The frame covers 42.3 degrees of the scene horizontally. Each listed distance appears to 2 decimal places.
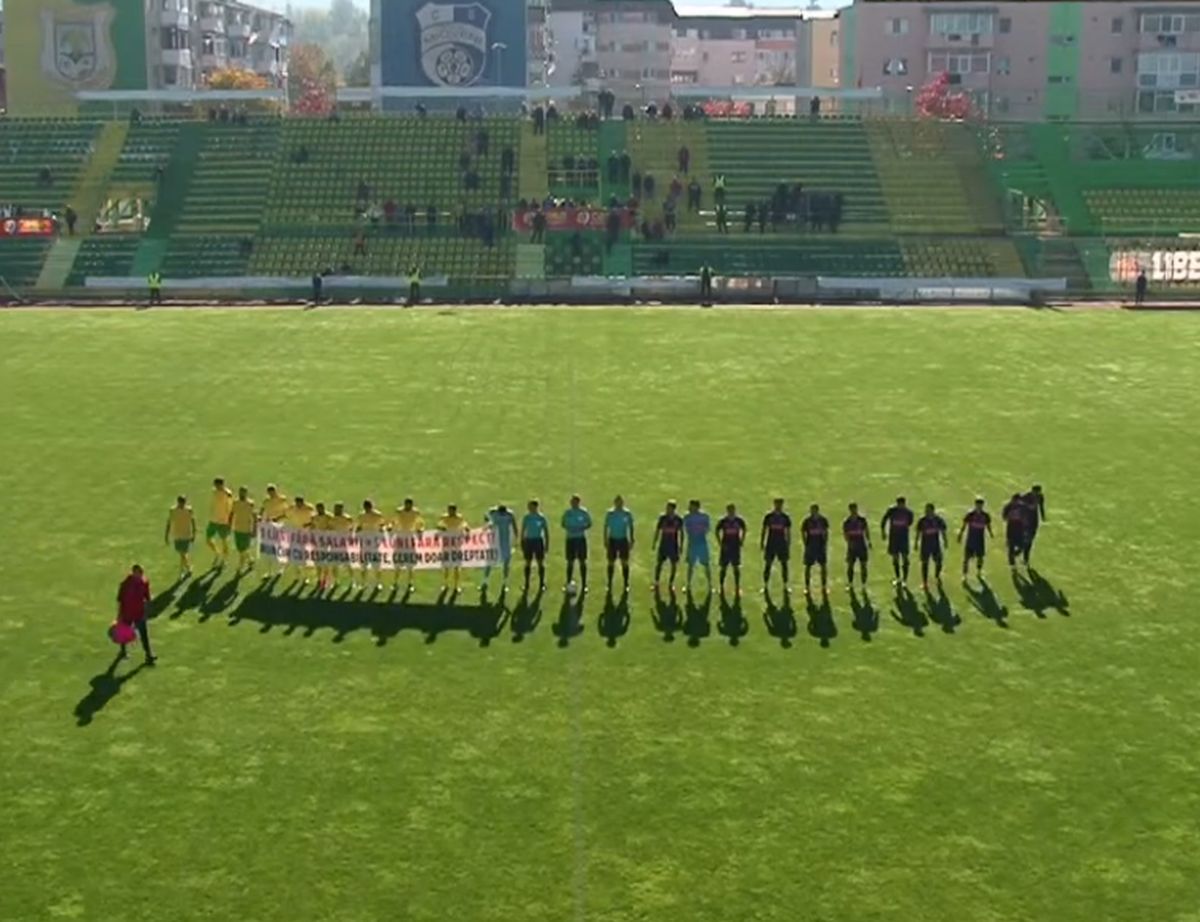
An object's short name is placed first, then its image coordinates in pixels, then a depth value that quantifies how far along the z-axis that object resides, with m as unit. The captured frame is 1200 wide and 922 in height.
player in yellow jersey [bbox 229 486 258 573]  21.64
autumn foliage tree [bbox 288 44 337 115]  105.62
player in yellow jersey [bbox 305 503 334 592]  20.94
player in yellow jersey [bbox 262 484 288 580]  21.78
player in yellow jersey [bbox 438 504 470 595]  20.69
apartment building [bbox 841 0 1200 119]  95.94
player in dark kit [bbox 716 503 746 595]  20.12
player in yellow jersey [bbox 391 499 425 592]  20.72
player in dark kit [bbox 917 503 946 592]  20.56
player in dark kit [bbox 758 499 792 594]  20.34
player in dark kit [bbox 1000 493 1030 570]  21.50
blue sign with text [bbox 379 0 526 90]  85.00
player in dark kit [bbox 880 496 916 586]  20.67
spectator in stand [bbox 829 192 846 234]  59.34
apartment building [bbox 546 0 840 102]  123.19
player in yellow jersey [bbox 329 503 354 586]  20.83
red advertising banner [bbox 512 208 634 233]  58.81
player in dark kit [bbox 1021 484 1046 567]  21.50
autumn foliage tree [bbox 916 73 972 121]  77.13
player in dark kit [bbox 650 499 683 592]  20.20
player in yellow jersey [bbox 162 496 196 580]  21.33
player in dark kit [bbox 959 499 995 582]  20.97
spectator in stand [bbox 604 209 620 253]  58.34
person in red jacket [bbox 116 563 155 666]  17.94
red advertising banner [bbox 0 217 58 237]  58.69
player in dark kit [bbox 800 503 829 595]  20.28
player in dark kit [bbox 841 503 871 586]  20.41
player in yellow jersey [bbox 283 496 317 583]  21.31
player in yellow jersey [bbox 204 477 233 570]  21.75
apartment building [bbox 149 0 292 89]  101.00
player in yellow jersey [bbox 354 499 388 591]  20.83
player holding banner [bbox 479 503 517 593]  20.67
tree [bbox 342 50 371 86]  161.75
